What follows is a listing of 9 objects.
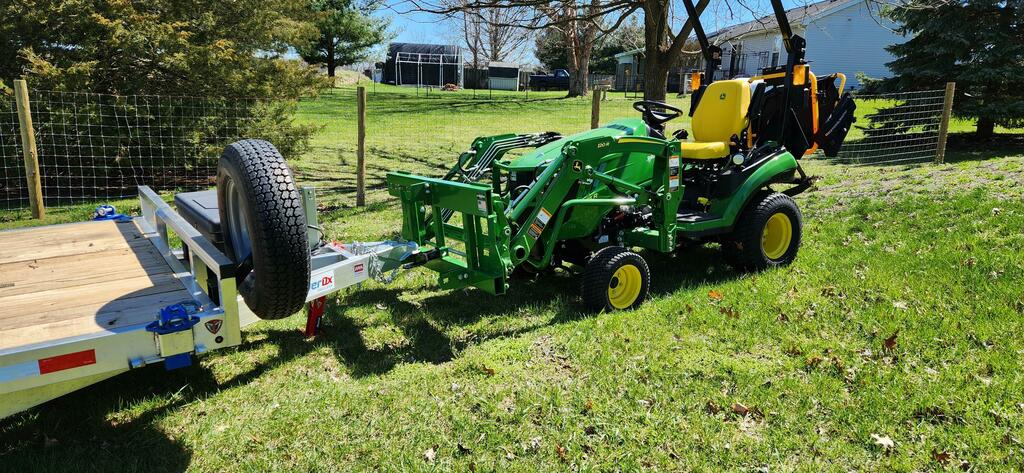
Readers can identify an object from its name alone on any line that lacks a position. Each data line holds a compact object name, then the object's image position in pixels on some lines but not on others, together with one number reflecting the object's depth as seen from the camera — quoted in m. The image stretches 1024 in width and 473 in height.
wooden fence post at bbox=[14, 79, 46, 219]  7.32
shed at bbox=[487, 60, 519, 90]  47.83
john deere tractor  4.59
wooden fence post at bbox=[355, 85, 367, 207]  8.66
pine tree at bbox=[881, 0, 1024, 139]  12.34
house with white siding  30.44
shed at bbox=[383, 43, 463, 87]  47.66
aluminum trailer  2.55
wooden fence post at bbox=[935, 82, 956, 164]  10.62
